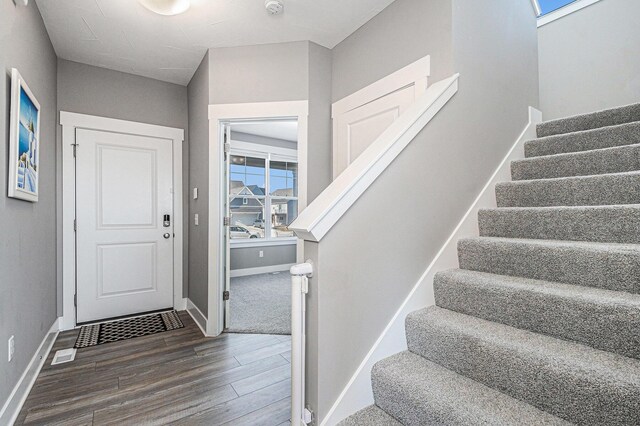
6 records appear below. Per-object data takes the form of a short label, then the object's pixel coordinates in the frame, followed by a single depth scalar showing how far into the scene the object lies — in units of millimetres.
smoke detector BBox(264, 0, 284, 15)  2181
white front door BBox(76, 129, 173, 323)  3031
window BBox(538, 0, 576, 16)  3227
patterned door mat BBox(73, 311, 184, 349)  2676
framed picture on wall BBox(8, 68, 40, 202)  1665
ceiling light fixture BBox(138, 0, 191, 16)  2008
